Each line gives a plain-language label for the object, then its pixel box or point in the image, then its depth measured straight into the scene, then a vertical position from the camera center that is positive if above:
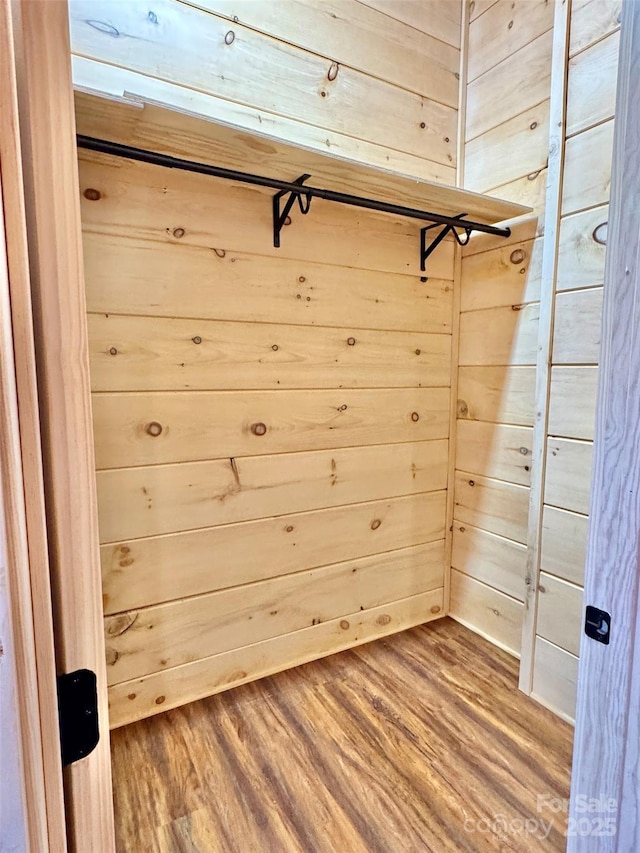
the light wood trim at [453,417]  2.02 -0.21
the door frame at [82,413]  0.38 -0.05
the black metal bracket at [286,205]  1.48 +0.53
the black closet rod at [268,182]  1.20 +0.55
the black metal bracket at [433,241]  1.83 +0.51
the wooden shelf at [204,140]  1.13 +0.61
